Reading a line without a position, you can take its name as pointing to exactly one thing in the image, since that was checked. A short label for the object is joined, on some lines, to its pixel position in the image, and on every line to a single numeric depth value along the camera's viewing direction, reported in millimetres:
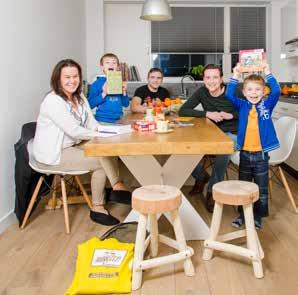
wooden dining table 2020
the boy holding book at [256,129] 2549
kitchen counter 5848
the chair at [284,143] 3080
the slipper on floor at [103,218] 2910
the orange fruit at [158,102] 3712
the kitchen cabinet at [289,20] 5098
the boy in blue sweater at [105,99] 3355
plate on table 2391
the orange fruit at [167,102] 3722
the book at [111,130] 2398
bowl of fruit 3543
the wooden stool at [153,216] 1944
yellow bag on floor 1933
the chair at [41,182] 2807
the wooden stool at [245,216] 2088
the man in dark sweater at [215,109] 3123
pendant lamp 3836
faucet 5771
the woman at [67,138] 2756
